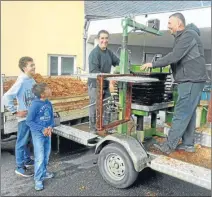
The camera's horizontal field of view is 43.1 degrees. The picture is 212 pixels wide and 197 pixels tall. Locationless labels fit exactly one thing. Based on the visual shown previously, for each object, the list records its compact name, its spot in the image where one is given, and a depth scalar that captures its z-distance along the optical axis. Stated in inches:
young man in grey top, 190.4
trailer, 135.4
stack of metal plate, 162.1
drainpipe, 386.6
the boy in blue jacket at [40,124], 152.6
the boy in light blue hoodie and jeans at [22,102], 164.2
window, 399.0
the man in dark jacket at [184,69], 144.7
